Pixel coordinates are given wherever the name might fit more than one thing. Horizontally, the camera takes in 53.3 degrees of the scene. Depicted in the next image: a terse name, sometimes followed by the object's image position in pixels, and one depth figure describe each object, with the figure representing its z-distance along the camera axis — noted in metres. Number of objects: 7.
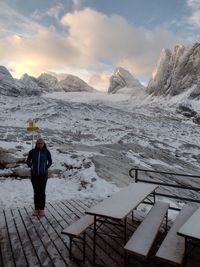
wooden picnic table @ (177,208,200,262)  2.36
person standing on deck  4.91
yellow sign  9.06
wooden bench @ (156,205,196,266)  2.60
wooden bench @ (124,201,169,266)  2.72
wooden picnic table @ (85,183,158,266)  2.97
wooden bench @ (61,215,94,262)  3.27
